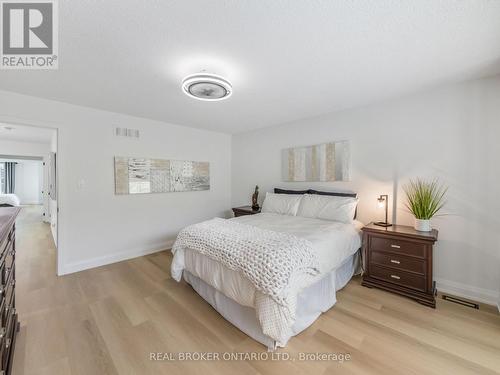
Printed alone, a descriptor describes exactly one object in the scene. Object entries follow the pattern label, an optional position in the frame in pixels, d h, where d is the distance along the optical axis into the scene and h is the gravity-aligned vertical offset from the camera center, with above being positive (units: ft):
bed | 4.97 -2.83
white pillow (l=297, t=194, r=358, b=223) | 9.04 -1.06
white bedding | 5.63 -2.38
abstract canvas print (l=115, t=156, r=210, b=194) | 10.95 +0.46
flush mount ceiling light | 6.25 +3.07
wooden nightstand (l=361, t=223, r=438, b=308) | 6.94 -2.72
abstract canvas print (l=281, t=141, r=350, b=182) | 10.27 +1.18
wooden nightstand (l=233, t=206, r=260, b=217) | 12.64 -1.70
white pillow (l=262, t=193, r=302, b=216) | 10.78 -1.04
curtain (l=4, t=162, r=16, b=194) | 29.78 +0.70
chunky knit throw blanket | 4.77 -2.03
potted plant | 7.50 -0.53
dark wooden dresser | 3.78 -2.33
